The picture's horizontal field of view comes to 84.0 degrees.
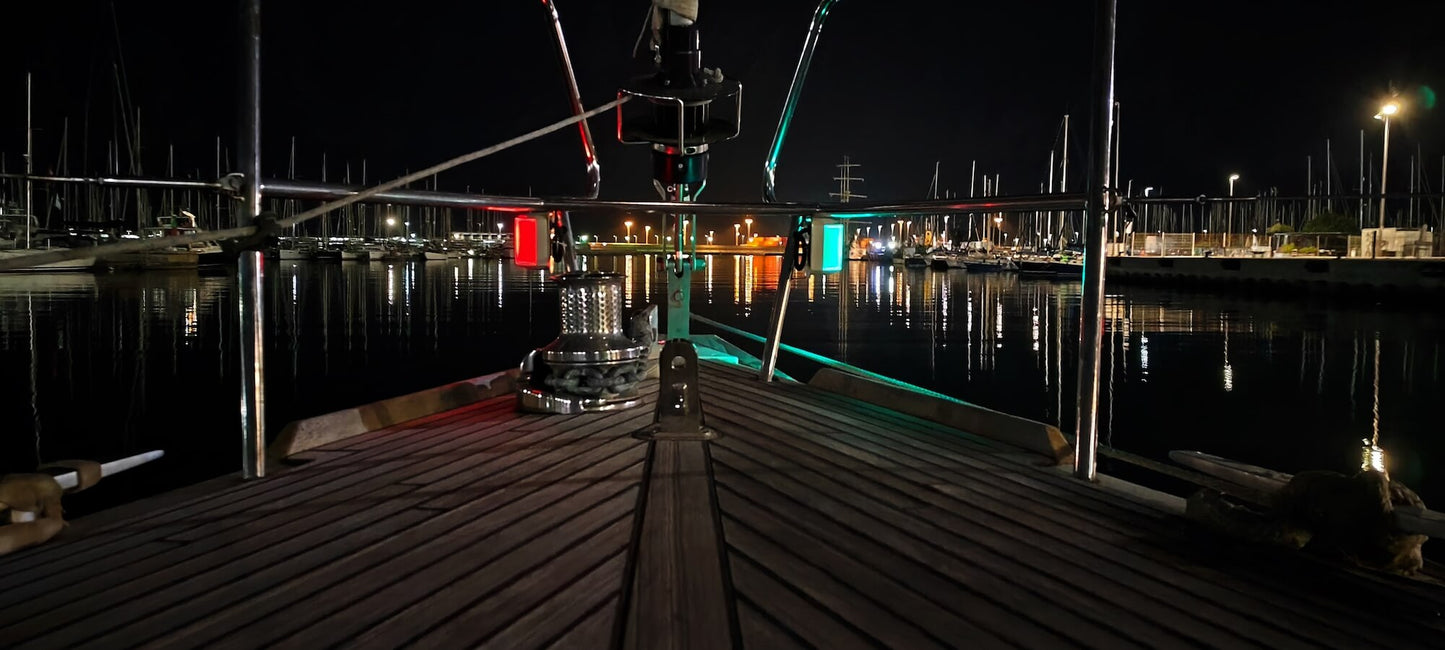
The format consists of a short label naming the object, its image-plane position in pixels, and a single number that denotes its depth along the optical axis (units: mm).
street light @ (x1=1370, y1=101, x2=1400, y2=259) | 29058
